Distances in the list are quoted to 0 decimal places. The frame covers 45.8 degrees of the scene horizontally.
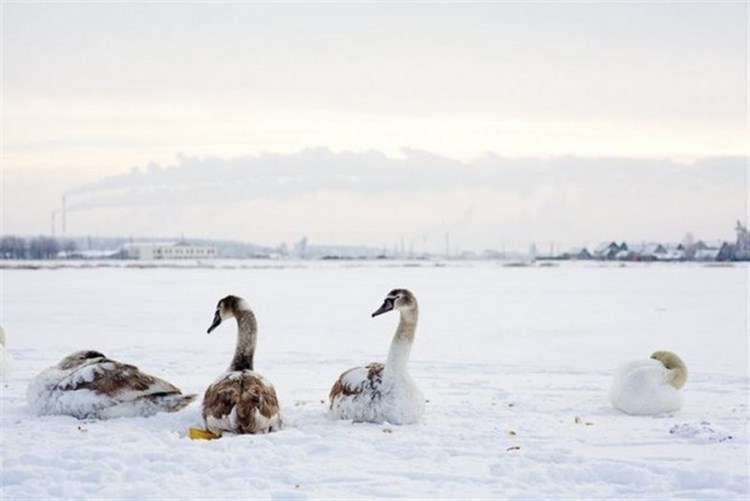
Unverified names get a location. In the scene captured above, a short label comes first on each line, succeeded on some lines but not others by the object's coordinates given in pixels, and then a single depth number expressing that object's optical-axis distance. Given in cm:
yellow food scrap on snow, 757
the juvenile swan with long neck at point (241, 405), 771
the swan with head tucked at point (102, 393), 853
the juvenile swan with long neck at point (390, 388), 838
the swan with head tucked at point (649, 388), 909
